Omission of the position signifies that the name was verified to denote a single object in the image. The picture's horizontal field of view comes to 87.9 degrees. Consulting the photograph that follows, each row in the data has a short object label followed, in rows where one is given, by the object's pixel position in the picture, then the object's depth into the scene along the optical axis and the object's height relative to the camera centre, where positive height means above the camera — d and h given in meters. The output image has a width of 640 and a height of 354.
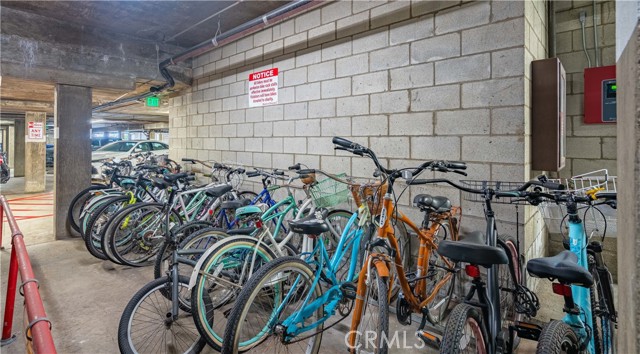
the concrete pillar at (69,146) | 4.36 +0.37
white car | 8.57 +0.71
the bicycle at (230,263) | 1.77 -0.51
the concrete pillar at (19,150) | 11.33 +0.86
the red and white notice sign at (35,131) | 8.27 +1.07
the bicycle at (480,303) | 1.20 -0.51
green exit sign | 5.71 +1.27
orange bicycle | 1.51 -0.51
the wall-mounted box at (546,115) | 2.28 +0.44
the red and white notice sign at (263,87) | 3.94 +1.08
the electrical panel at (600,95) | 2.77 +0.71
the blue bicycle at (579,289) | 1.16 -0.53
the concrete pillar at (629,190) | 0.51 -0.02
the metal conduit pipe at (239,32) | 3.14 +1.63
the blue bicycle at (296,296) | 1.50 -0.62
